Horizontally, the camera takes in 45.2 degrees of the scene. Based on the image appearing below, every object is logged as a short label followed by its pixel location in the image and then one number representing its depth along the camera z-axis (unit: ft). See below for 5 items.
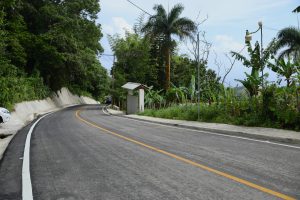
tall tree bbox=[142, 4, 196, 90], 126.52
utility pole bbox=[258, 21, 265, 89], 55.99
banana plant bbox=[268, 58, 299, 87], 53.62
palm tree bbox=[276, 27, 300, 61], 135.23
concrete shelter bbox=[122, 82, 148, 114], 102.22
